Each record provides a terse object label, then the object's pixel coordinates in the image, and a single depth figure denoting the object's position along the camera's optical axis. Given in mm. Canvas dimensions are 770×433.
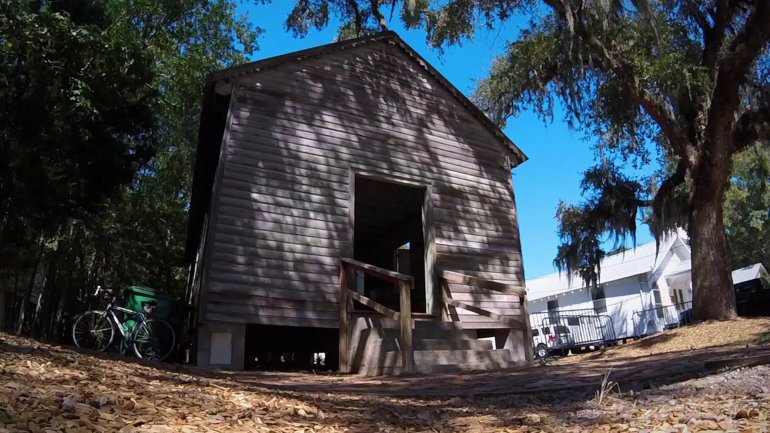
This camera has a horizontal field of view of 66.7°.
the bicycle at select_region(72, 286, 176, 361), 8961
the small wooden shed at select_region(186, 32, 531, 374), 8148
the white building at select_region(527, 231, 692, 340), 23547
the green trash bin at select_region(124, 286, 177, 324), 9445
